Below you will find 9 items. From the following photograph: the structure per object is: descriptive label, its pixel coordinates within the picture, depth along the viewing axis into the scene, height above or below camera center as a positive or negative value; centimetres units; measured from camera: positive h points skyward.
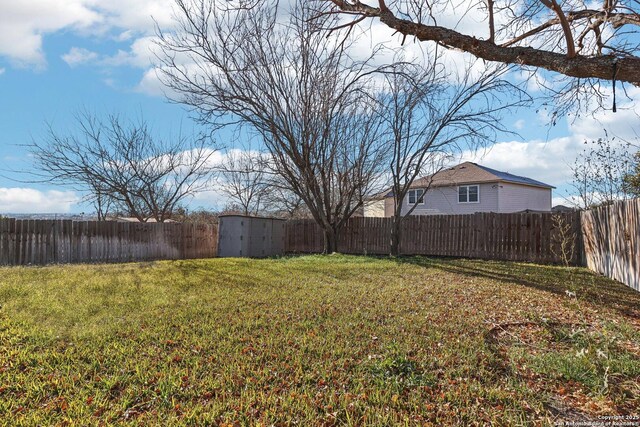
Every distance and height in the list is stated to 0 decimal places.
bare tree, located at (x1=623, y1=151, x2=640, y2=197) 1237 +158
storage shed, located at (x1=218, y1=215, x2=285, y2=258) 1486 -25
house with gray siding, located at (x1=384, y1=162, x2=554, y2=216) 2384 +233
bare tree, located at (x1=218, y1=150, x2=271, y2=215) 2111 +227
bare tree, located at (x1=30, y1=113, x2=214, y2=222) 1752 +239
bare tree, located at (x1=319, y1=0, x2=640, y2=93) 394 +210
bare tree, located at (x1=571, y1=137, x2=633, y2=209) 1300 +160
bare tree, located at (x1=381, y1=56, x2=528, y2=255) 1286 +385
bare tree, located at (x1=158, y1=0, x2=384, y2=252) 1239 +403
